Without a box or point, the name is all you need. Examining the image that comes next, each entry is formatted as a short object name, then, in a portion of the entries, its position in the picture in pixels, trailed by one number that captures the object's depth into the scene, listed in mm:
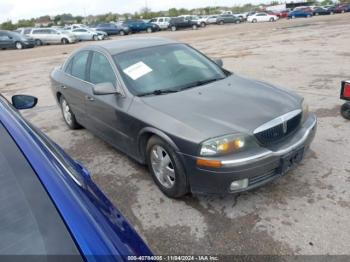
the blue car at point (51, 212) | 1211
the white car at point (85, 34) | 31391
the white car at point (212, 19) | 49756
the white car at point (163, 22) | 39575
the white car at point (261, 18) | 46438
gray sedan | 2795
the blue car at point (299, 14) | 48278
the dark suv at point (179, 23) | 38594
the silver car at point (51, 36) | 29484
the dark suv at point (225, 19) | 48469
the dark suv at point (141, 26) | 38875
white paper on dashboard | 3717
